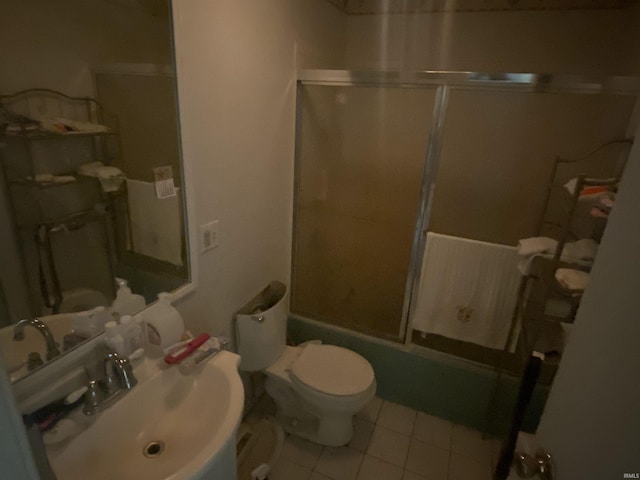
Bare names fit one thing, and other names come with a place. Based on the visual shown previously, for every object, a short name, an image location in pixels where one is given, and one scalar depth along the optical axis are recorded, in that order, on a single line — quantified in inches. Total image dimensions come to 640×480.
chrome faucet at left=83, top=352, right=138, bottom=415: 36.9
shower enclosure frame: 56.2
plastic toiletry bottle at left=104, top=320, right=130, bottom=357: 39.3
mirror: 32.9
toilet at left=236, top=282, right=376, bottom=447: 64.9
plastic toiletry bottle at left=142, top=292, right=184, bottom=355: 44.1
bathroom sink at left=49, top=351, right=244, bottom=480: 33.6
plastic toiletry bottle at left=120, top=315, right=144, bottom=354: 40.7
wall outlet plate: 55.3
